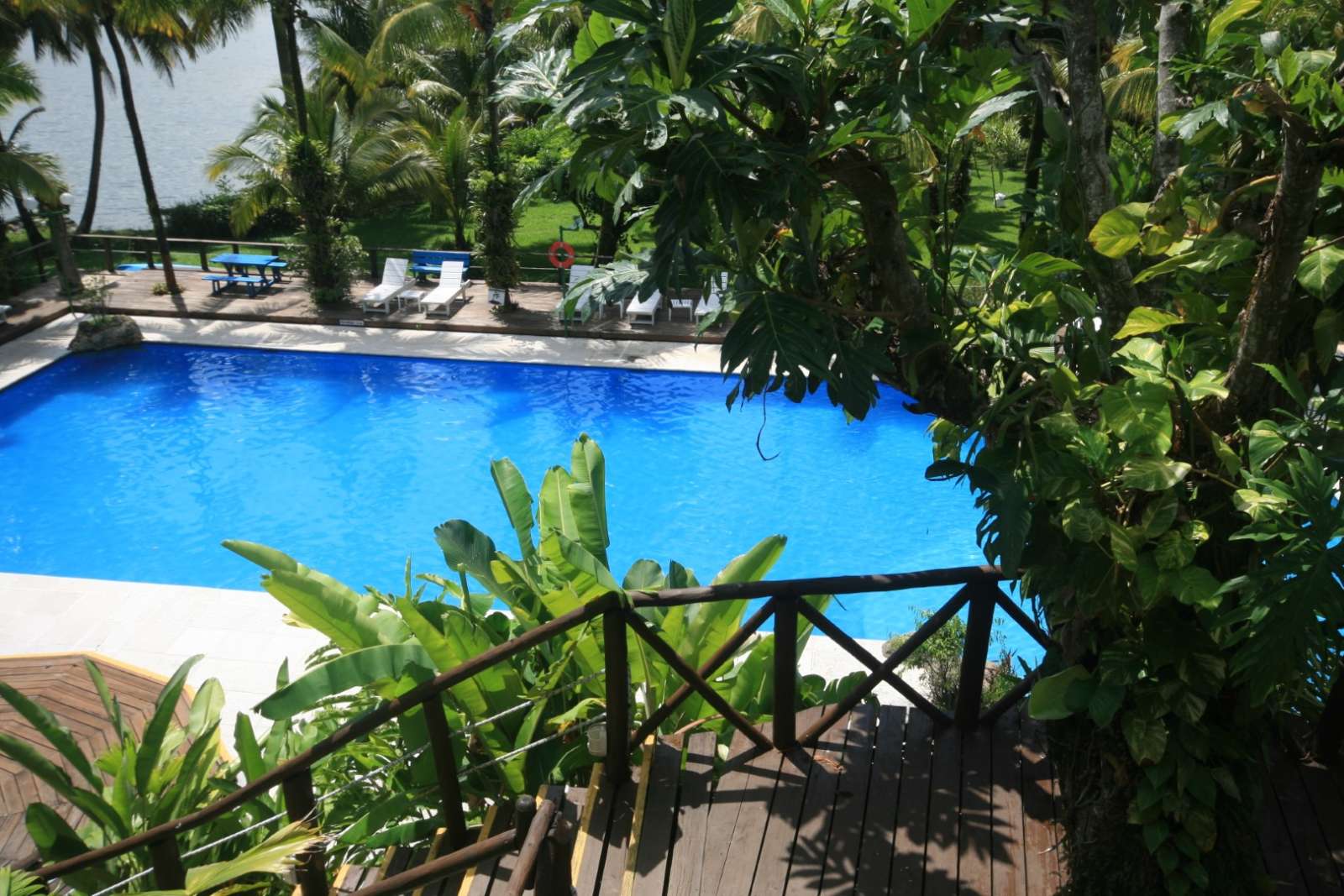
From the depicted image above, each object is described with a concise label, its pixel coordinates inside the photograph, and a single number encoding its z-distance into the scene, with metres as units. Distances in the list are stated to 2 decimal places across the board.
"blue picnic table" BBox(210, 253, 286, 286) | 17.89
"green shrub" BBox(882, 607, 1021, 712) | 7.05
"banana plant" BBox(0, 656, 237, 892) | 4.32
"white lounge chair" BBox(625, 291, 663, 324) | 15.88
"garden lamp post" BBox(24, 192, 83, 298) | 16.33
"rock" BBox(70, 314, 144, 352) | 15.21
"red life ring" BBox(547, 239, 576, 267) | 17.19
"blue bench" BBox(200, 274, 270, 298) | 17.61
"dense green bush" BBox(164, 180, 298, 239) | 22.61
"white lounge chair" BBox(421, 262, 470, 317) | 16.59
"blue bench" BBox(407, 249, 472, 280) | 17.88
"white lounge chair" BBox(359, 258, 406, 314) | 16.70
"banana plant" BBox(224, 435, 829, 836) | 4.23
